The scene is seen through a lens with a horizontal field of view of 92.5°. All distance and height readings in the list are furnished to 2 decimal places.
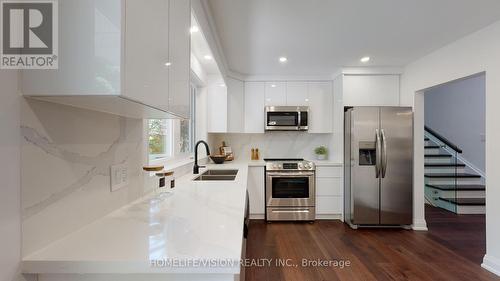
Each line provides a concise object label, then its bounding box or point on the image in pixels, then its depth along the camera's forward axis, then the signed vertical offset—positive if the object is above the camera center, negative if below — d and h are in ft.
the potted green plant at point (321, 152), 13.33 -0.74
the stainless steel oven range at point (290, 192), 11.74 -2.62
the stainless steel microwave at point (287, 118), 12.56 +1.12
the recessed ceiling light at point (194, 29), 5.86 +2.75
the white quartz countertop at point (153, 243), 2.24 -1.13
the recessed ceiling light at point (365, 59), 10.43 +3.54
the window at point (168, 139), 7.19 +0.00
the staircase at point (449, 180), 13.16 -2.52
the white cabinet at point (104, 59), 1.99 +0.71
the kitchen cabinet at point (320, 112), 12.94 +1.47
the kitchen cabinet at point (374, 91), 11.69 +2.36
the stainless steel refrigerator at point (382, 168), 10.66 -1.31
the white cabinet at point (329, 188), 11.99 -2.45
